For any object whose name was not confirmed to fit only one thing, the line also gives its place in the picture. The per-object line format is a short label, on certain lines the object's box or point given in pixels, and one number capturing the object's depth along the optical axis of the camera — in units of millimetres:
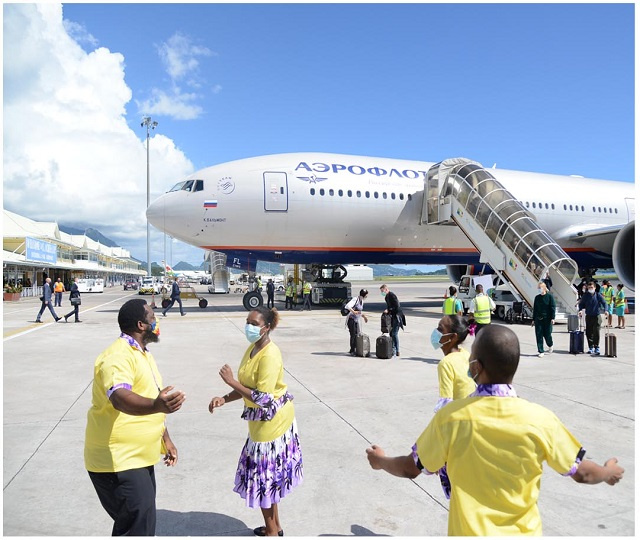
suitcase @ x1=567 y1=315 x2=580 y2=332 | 10297
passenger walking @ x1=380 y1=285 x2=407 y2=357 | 10250
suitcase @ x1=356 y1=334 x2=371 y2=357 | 10070
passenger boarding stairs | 13859
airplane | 17266
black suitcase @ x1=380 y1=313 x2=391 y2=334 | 10344
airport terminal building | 37062
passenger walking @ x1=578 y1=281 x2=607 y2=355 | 10391
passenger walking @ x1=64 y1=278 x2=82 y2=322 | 15870
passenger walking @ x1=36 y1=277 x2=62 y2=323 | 16094
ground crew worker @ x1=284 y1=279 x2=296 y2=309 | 21997
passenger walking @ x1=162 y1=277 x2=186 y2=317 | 18266
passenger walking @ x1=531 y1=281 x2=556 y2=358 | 10133
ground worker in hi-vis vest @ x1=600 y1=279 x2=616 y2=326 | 15008
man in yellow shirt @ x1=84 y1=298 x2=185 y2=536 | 2598
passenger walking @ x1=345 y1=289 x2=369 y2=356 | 10375
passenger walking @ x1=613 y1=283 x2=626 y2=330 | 14302
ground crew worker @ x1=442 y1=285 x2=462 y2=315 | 10188
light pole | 48781
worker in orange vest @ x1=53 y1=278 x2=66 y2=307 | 21155
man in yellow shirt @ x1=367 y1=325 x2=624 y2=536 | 1896
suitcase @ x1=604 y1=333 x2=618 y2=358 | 9891
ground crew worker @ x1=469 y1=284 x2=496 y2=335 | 10016
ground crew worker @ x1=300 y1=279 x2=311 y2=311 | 20844
